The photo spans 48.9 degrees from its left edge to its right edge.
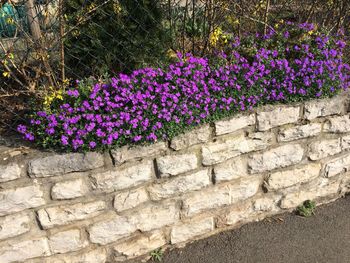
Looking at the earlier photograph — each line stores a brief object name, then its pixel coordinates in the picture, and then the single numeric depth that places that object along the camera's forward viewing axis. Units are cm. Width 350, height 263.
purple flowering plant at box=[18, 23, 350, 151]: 246
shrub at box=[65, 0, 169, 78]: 305
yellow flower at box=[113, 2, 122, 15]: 300
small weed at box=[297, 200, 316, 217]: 330
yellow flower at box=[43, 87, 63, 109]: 251
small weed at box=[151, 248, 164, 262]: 288
